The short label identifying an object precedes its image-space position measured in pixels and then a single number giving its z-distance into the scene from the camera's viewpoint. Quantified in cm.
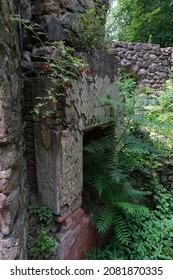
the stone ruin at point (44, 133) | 137
